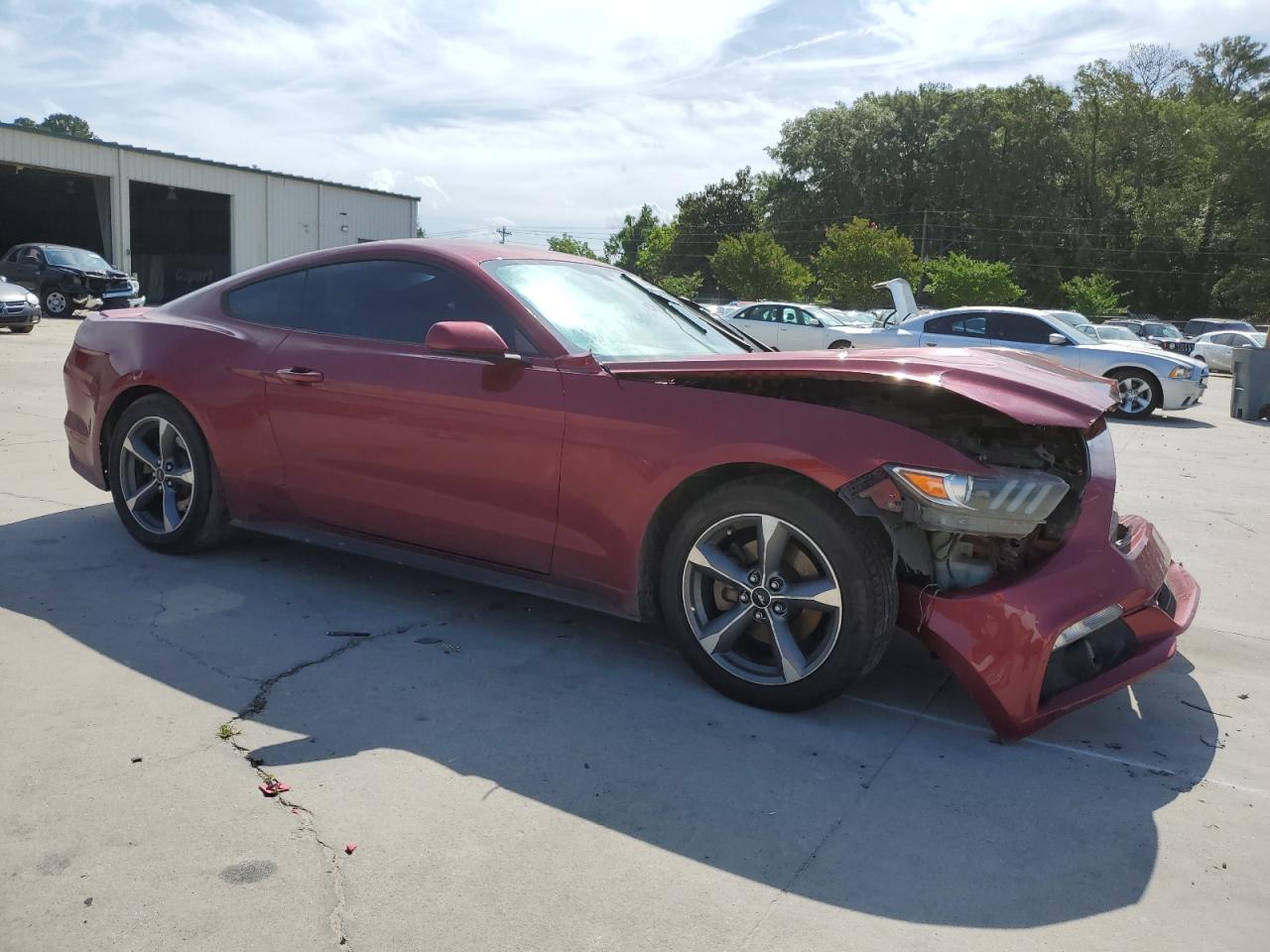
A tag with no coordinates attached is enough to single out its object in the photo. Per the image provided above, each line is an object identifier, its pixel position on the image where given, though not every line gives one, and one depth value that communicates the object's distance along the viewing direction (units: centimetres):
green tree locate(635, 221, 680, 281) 8844
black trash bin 1437
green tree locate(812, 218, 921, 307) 4591
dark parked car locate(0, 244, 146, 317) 2388
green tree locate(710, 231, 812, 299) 5012
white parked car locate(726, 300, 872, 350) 2050
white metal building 3322
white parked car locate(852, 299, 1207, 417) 1359
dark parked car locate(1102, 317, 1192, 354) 3219
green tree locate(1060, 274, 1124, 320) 4891
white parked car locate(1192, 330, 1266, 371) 3025
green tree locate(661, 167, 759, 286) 8669
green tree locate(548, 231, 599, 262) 8598
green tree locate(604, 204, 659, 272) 12056
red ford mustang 304
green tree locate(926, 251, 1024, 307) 4362
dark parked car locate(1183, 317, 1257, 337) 3744
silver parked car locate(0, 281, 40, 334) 1805
